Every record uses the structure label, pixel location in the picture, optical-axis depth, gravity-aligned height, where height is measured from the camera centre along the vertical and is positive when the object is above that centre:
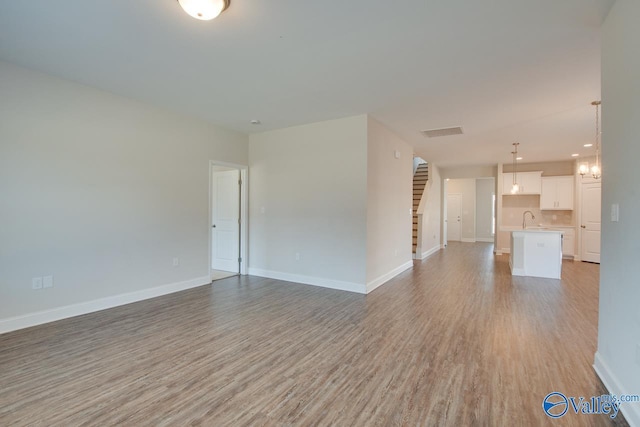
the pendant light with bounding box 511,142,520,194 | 6.51 +1.31
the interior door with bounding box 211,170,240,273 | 5.81 -0.22
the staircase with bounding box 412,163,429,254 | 8.18 +0.79
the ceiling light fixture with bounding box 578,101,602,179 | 4.98 +0.87
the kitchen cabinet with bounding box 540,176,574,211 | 8.03 +0.48
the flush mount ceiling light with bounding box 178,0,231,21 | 1.96 +1.36
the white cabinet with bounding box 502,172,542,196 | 8.34 +0.81
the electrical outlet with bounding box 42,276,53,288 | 3.24 -0.79
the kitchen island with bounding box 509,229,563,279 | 5.54 -0.82
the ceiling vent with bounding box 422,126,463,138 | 5.13 +1.41
